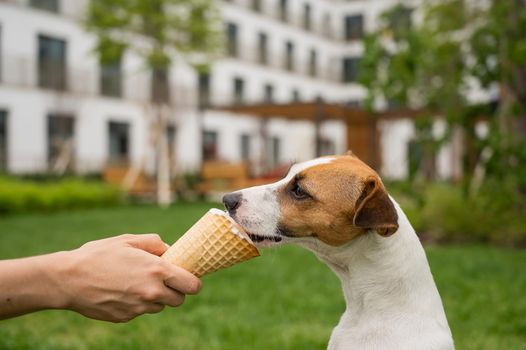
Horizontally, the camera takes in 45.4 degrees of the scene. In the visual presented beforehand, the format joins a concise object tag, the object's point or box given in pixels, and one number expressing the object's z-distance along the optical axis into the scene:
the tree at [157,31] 20.33
